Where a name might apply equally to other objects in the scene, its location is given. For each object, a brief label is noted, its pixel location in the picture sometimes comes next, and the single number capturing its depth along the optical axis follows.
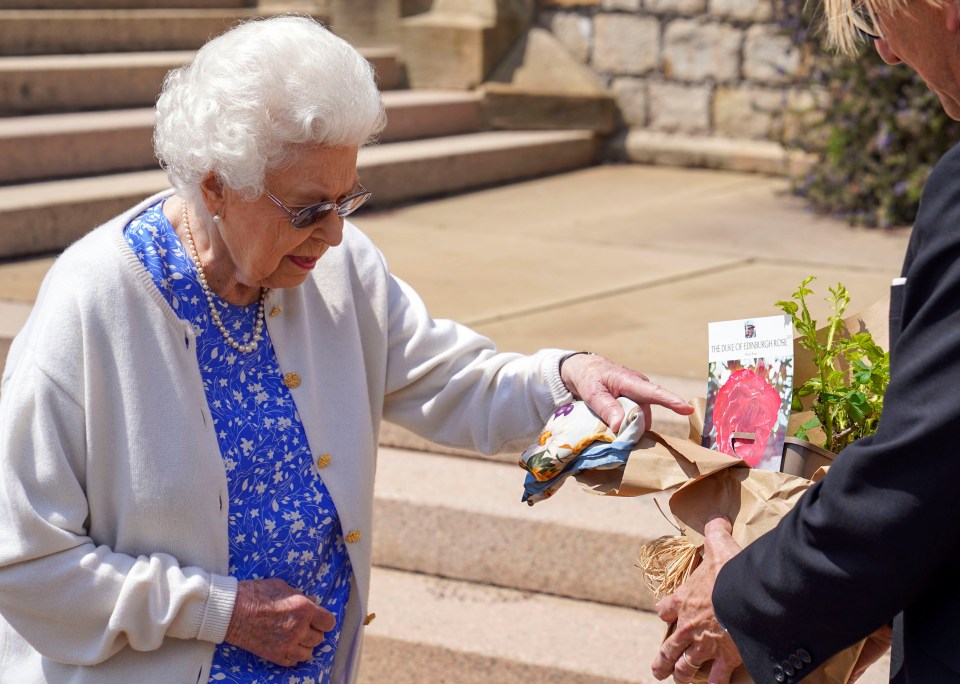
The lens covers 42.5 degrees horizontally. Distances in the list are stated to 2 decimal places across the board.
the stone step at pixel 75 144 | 5.50
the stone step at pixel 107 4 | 7.09
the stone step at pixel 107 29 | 6.65
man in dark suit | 1.36
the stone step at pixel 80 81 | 6.08
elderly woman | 1.83
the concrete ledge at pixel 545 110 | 7.73
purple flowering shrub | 5.92
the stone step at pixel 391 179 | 5.04
